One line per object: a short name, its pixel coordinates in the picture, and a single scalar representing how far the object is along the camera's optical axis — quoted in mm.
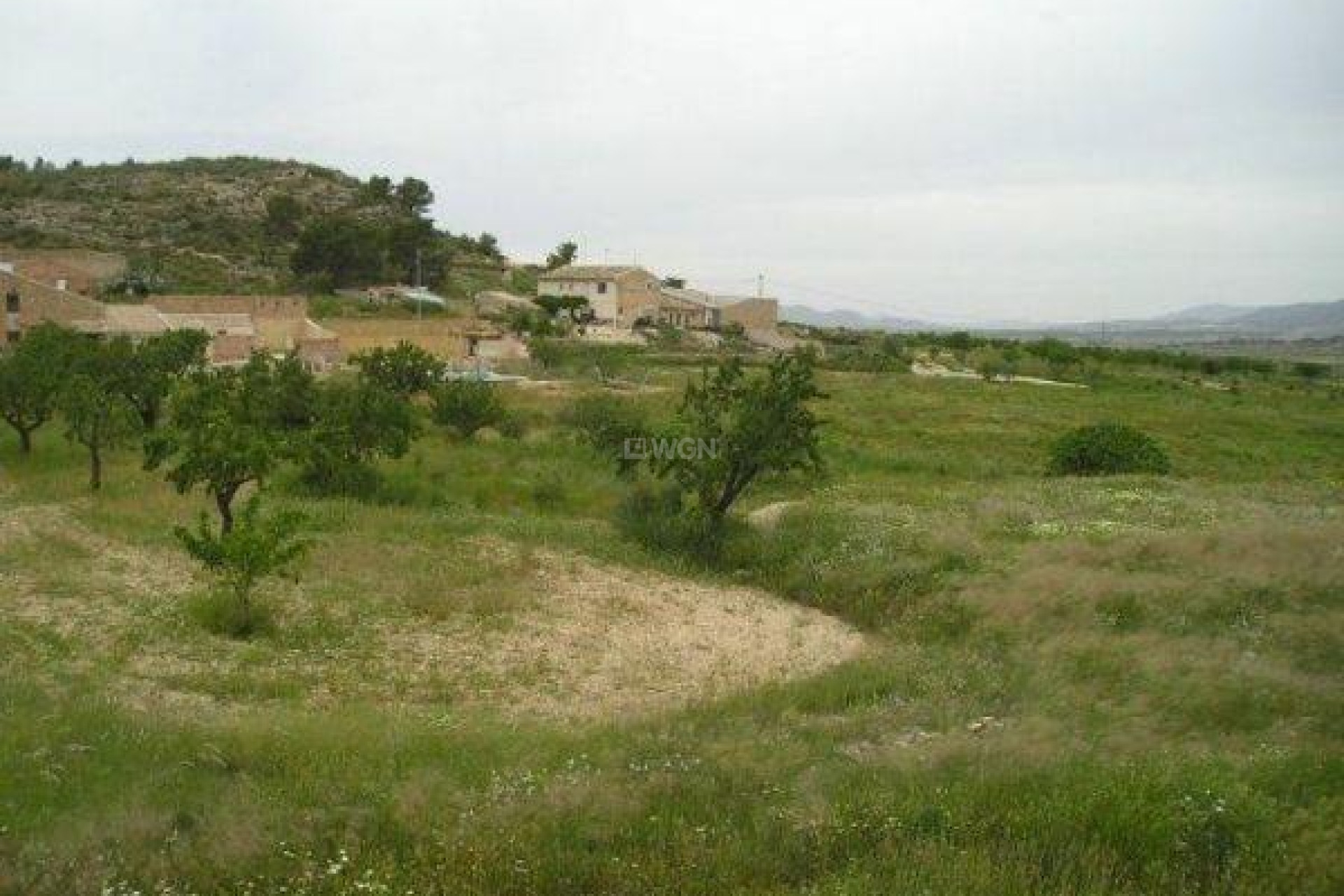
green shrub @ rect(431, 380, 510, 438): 33969
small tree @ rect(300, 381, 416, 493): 25266
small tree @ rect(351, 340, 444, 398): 36312
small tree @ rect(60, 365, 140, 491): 24859
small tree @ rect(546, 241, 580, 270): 110250
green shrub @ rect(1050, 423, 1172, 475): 32750
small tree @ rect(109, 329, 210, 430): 31141
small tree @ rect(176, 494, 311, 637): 14875
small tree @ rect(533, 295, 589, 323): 79000
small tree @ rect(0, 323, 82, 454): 27609
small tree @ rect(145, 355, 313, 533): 18344
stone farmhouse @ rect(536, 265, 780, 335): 81688
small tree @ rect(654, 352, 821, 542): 21844
